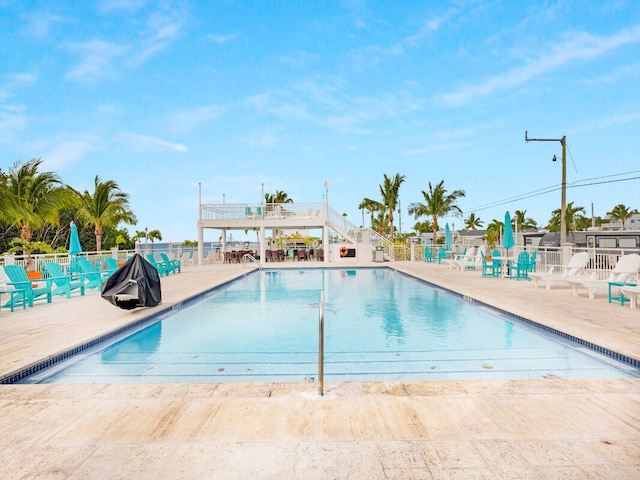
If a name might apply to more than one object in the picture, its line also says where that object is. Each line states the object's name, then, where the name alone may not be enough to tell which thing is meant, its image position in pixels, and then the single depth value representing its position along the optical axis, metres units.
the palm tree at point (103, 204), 23.56
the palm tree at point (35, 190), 16.30
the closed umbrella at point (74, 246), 11.96
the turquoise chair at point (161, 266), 15.03
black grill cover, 7.30
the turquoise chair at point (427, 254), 21.86
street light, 16.34
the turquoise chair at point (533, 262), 12.50
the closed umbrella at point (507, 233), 14.41
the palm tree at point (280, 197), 41.80
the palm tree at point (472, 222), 61.81
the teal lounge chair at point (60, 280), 9.27
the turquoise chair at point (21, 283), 8.09
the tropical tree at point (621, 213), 57.22
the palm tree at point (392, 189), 33.47
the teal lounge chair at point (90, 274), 10.53
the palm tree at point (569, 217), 49.09
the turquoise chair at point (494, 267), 13.55
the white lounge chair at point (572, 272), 9.81
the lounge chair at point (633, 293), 7.21
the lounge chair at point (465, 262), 16.03
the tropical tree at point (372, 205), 37.05
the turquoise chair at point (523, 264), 12.31
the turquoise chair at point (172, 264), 16.08
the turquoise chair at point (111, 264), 11.95
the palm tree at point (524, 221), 59.19
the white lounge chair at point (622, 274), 8.21
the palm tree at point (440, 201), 32.75
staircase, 22.78
